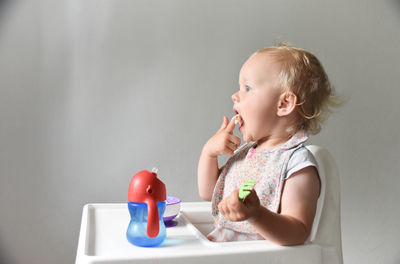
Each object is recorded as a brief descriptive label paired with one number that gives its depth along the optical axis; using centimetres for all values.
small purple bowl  84
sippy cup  66
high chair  61
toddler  73
